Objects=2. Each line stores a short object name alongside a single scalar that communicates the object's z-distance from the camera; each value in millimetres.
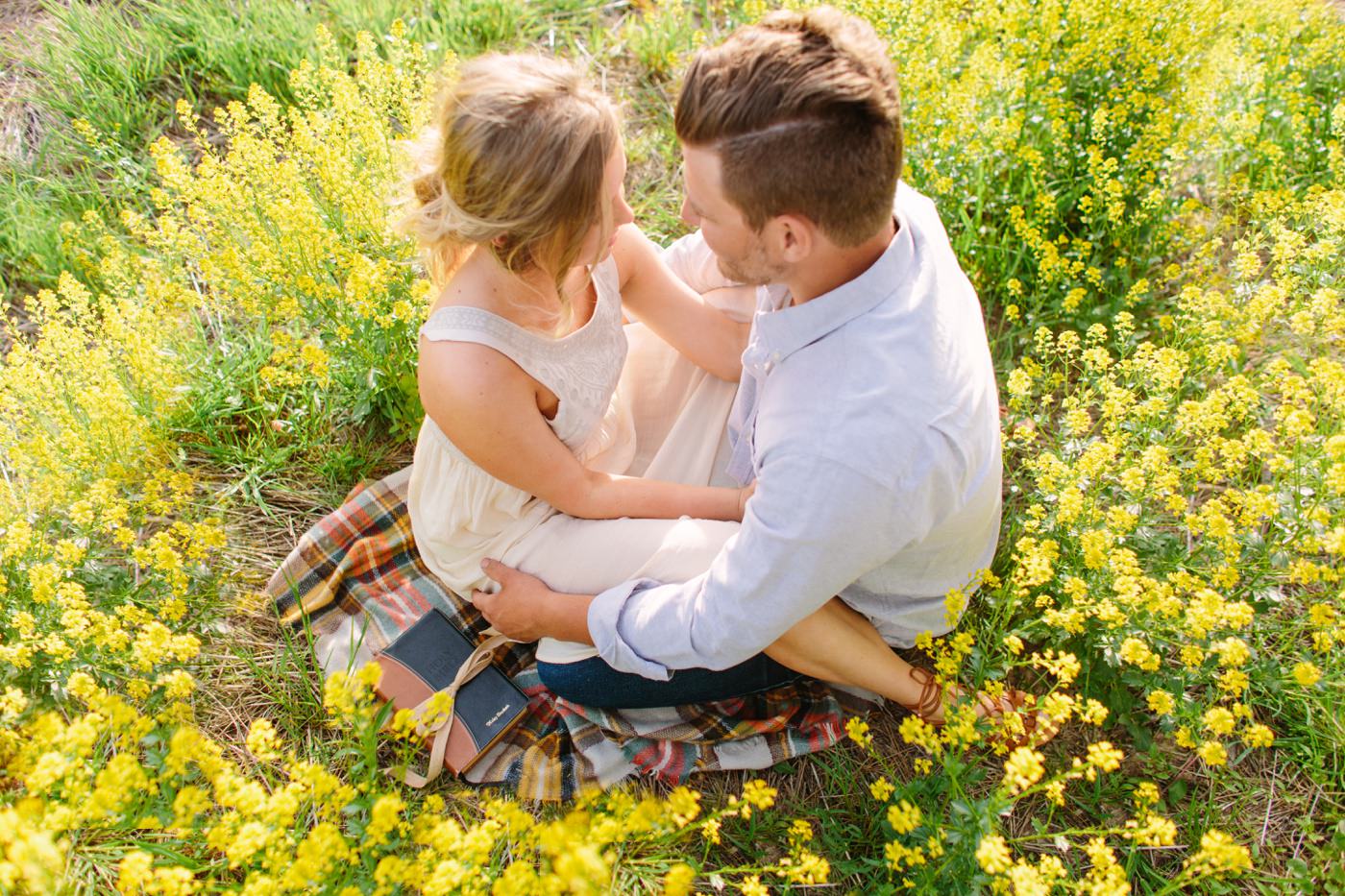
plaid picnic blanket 2469
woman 1936
